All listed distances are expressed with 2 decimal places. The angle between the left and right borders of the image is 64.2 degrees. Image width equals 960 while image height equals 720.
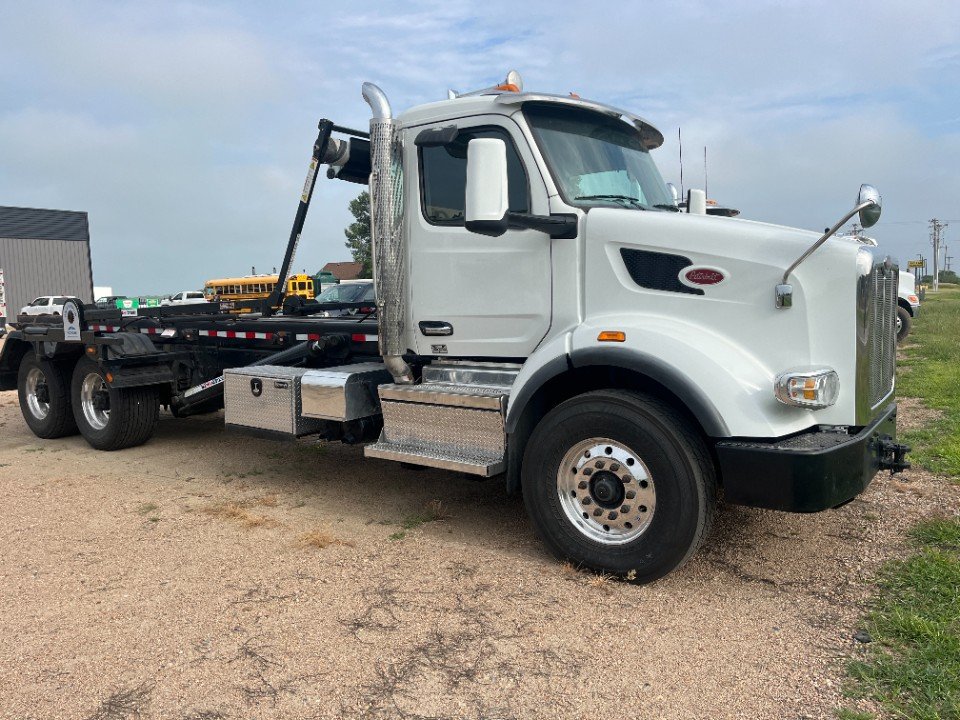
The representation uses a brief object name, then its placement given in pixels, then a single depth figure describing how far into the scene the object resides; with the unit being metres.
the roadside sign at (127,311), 7.98
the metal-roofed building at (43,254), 45.47
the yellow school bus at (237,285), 28.51
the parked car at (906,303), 14.75
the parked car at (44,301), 30.15
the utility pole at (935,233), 78.17
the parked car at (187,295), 37.29
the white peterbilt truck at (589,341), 3.78
